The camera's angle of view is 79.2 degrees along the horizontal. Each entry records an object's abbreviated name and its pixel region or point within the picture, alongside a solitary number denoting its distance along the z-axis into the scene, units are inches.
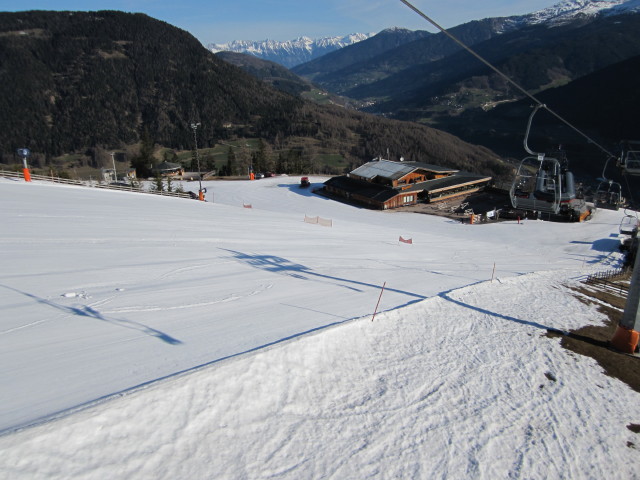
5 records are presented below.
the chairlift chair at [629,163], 504.9
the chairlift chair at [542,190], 900.0
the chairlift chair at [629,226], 1112.7
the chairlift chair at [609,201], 1638.9
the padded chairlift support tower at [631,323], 404.8
